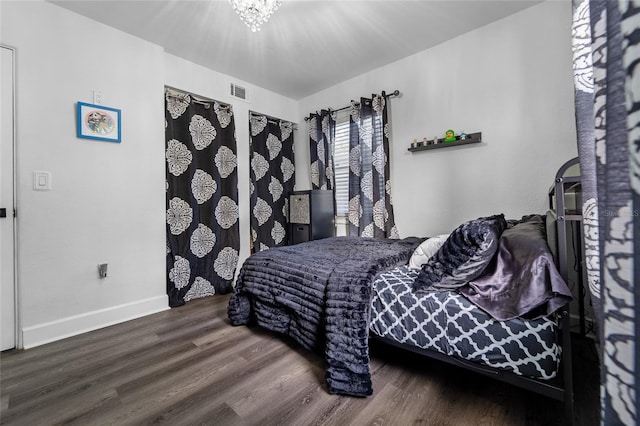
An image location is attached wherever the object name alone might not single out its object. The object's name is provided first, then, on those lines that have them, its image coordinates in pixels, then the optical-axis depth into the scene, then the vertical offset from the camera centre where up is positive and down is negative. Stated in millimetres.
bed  1128 -488
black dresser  3475 -9
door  1908 +114
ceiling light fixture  1770 +1405
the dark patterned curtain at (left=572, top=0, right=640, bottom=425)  381 +21
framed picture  2195 +833
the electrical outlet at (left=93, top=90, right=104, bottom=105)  2279 +1055
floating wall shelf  2518 +681
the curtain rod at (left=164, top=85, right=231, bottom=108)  2853 +1382
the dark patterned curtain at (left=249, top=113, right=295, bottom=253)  3627 +525
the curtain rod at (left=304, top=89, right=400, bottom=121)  3055 +1380
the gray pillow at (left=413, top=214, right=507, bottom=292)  1233 -227
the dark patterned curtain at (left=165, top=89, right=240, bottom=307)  2852 +223
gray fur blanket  1414 -536
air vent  3369 +1603
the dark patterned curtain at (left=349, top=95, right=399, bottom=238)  3123 +511
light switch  2014 +306
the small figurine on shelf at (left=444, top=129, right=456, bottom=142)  2621 +739
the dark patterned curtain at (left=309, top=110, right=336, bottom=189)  3662 +942
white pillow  1629 -248
